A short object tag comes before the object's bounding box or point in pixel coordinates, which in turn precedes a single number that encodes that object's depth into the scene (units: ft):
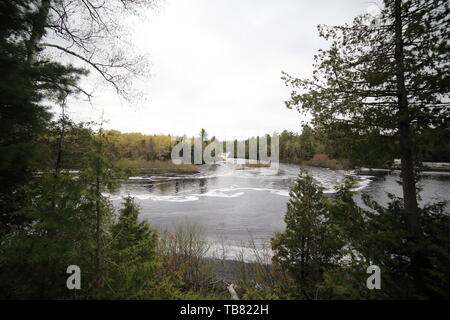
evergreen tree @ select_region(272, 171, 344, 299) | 12.23
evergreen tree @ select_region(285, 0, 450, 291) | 12.08
